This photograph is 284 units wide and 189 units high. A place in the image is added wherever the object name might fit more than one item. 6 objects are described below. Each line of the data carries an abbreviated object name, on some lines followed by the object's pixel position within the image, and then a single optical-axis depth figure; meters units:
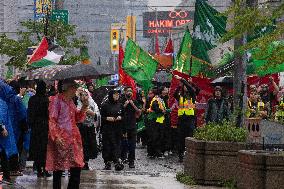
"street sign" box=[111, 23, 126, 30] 114.43
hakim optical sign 150.74
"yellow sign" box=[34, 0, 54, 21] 50.59
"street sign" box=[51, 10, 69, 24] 45.78
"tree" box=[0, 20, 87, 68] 49.34
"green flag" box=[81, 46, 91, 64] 45.98
